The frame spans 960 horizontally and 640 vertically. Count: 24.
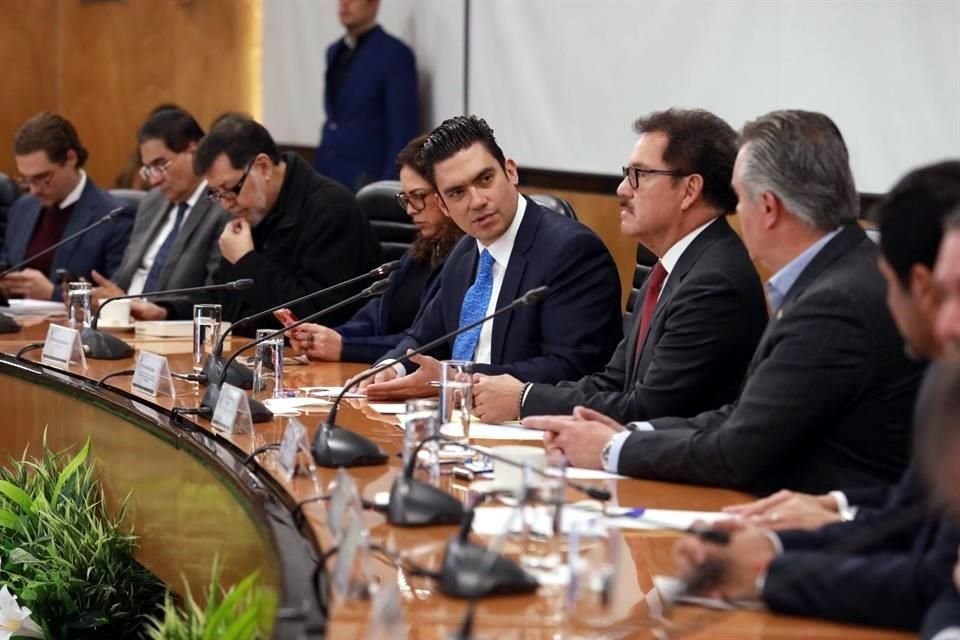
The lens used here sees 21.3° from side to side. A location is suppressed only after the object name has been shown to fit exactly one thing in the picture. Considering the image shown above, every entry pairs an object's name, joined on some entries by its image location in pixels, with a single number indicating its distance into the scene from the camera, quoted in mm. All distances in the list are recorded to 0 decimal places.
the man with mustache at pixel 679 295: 4845
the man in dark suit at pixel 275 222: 7669
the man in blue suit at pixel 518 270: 5899
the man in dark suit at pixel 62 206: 9894
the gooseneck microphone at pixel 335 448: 4214
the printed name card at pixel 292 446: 4100
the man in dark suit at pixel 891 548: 2896
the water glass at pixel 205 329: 6118
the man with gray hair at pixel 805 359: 3831
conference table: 2868
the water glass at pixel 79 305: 6975
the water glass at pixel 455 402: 4387
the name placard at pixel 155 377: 5598
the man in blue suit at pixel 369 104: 10679
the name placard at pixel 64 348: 6367
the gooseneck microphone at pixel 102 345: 6619
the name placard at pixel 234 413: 4773
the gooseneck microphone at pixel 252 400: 5003
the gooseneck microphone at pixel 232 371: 5647
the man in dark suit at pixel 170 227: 8526
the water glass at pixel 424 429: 3877
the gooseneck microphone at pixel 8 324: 7558
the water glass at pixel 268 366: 5519
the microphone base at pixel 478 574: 2966
